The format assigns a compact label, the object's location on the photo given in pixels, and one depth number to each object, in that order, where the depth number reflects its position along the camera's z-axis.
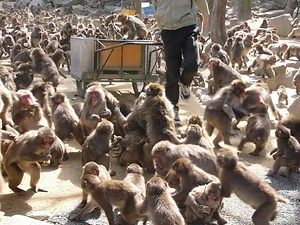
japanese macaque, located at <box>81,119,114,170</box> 5.67
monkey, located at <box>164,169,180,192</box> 4.73
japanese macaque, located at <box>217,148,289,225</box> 4.25
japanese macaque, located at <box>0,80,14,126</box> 6.35
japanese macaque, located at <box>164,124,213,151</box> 5.62
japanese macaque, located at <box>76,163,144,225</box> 4.34
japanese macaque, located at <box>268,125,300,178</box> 5.92
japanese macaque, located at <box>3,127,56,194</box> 5.04
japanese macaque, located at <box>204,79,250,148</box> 7.02
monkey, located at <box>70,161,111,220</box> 4.58
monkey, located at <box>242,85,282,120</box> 7.25
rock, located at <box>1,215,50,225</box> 3.66
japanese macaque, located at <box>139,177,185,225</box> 3.84
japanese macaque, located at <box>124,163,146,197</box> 4.59
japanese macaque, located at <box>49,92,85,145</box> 6.68
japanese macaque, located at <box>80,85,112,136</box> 6.77
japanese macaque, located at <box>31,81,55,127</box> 7.55
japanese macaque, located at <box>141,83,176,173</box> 5.95
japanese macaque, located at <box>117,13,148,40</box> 12.99
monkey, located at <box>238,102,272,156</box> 6.82
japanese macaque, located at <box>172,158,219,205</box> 4.57
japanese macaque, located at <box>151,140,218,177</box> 5.05
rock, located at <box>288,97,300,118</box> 8.35
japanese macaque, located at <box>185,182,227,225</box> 4.24
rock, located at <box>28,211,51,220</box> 4.62
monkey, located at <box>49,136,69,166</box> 5.99
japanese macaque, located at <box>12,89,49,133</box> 6.73
